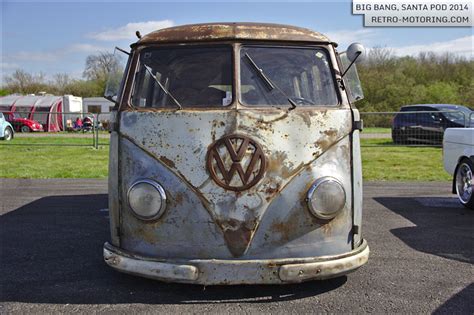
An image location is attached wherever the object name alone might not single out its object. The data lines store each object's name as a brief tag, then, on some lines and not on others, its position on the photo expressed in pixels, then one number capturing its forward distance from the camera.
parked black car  14.56
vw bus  3.40
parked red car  29.91
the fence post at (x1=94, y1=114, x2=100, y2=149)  16.09
